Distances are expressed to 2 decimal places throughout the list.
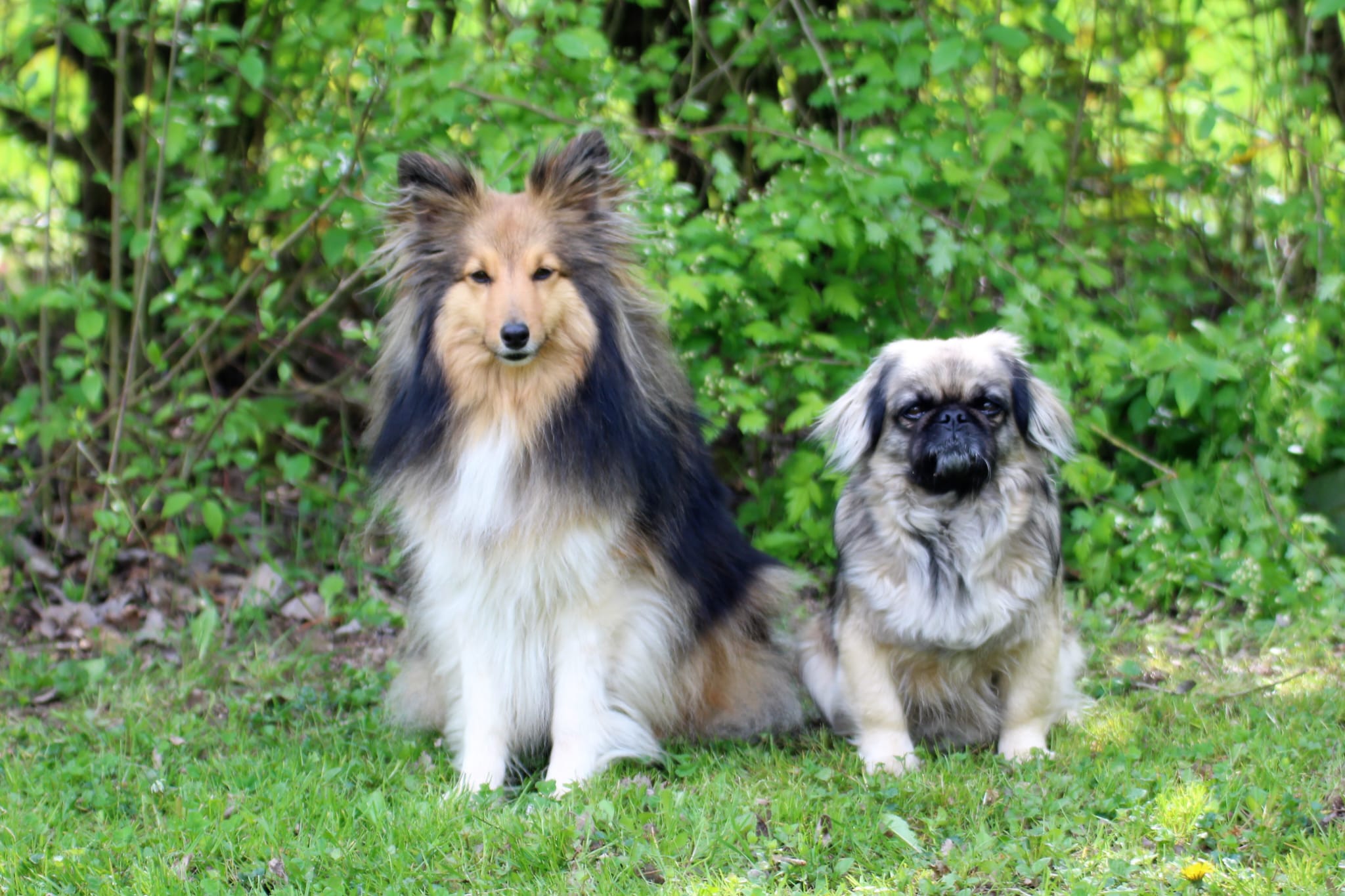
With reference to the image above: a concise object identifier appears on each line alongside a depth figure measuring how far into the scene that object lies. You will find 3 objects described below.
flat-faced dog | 3.59
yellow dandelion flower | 2.78
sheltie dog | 3.55
